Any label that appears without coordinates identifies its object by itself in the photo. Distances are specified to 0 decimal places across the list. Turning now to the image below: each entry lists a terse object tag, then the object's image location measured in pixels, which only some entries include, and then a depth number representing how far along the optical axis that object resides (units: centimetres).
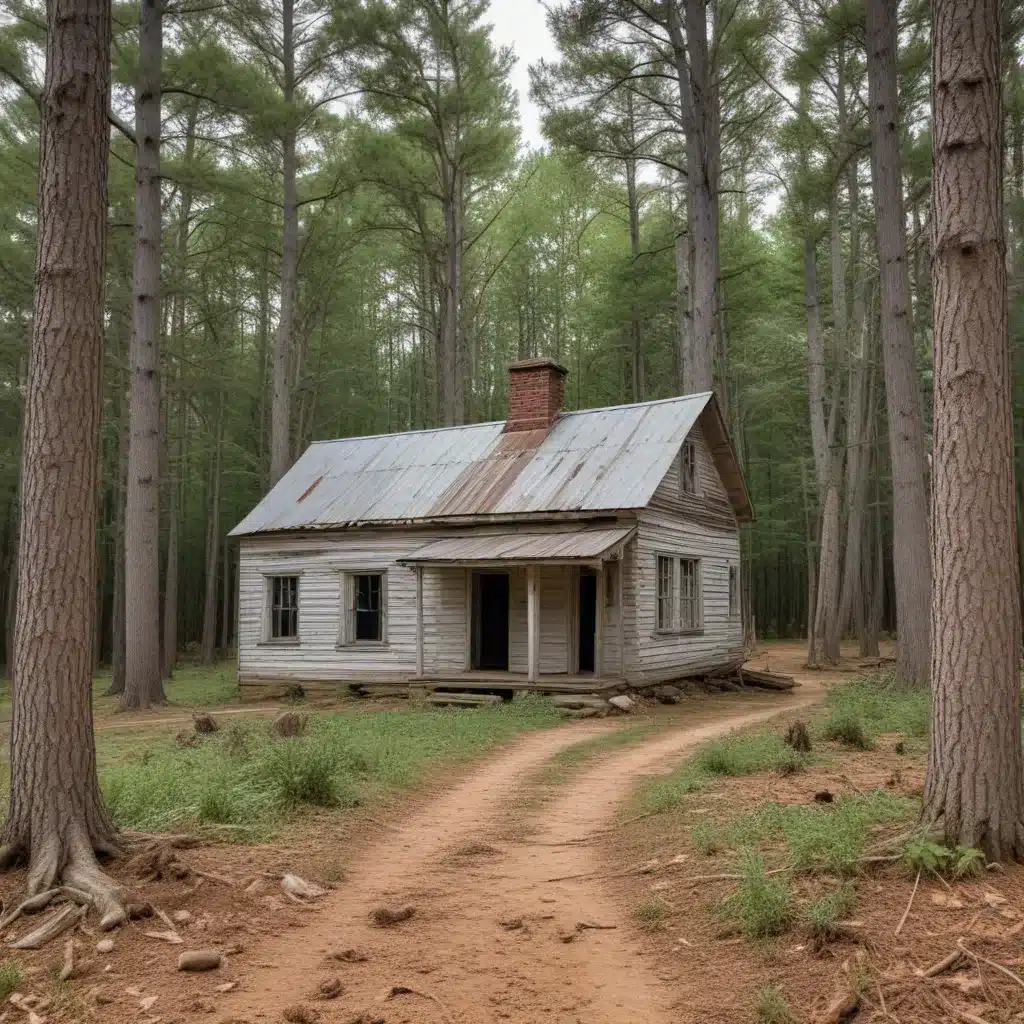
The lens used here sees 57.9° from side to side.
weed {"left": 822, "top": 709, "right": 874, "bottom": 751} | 944
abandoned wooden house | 1661
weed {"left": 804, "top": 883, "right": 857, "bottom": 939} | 441
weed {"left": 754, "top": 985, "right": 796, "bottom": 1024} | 380
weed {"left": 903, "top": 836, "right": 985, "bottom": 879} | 483
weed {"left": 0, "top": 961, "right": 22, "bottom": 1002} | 418
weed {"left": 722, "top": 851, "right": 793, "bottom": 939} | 462
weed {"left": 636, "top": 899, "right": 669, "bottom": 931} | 501
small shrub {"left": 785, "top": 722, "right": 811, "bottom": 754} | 891
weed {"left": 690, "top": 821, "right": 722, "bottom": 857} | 598
